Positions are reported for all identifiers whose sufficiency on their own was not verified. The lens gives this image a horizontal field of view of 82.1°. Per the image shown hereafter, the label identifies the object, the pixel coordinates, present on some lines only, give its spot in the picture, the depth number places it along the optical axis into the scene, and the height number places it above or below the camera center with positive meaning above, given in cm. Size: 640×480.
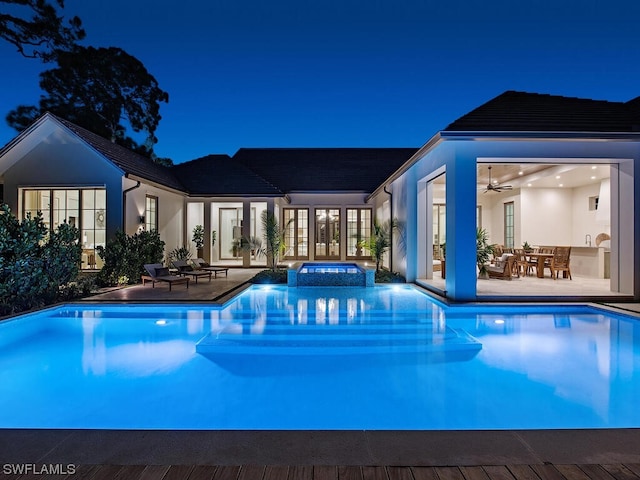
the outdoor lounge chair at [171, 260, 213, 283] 1219 -95
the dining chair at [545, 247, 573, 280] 1246 -64
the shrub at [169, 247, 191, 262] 1544 -46
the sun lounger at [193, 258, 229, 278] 1371 -94
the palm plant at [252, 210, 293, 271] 1447 +16
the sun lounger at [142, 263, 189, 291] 1096 -102
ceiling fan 1332 +199
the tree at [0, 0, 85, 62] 1811 +1156
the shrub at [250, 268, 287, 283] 1276 -121
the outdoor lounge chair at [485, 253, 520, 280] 1220 -86
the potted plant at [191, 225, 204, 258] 1738 +20
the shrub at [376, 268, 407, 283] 1260 -121
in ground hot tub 1216 -118
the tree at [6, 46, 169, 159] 2570 +1111
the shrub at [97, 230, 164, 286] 1145 -43
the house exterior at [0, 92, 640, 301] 883 +201
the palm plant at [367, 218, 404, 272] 1413 +18
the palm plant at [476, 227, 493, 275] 1267 -30
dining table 1317 -71
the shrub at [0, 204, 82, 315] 803 -49
